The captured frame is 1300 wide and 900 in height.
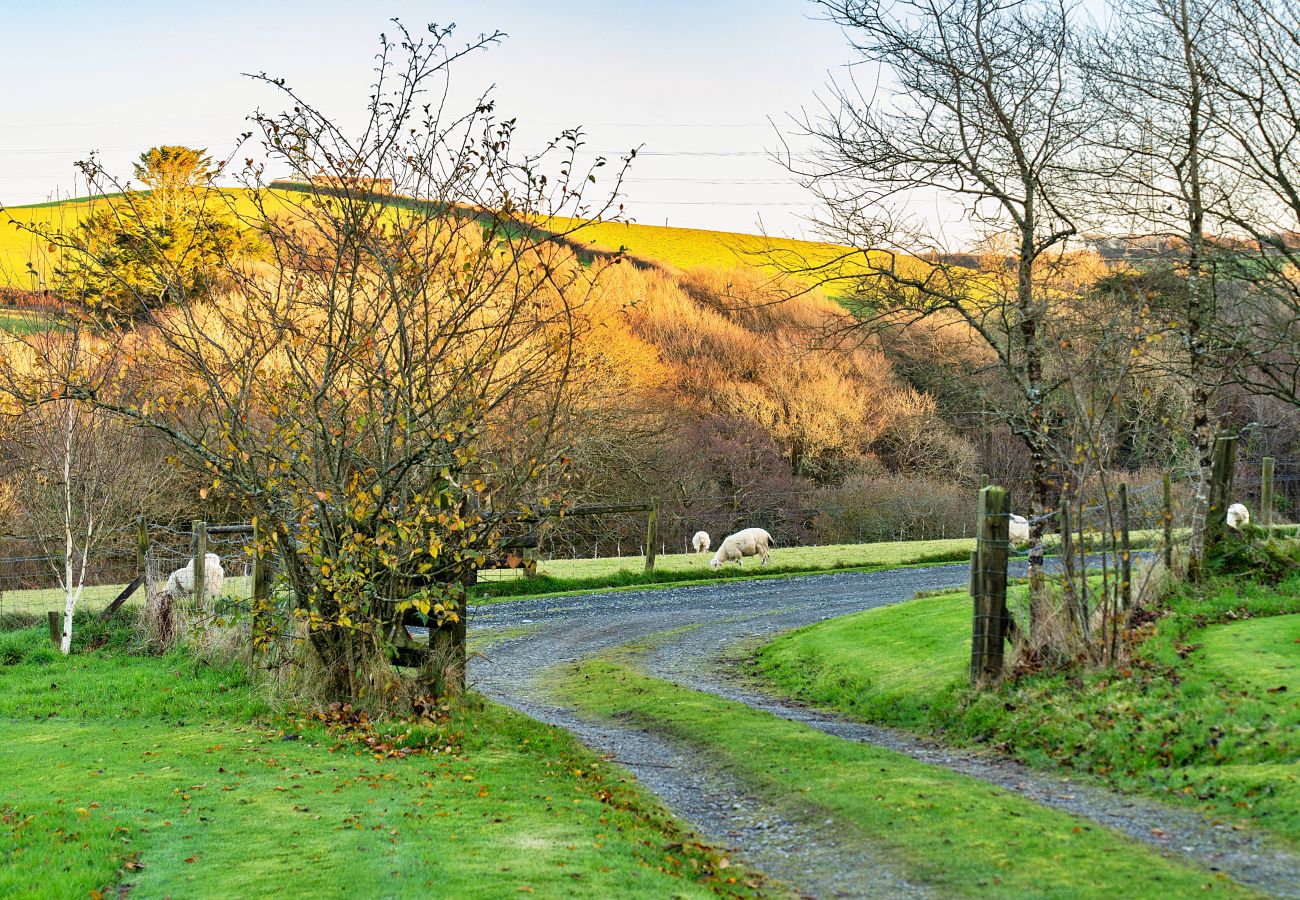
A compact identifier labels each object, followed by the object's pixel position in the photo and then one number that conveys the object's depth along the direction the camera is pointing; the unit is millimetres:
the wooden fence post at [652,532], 34128
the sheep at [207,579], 20062
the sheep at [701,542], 44875
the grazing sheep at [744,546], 36531
